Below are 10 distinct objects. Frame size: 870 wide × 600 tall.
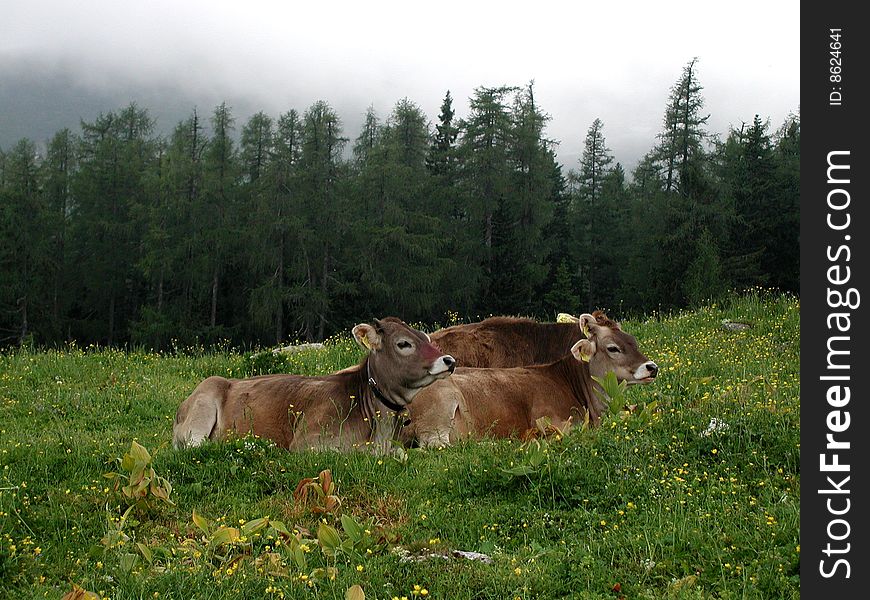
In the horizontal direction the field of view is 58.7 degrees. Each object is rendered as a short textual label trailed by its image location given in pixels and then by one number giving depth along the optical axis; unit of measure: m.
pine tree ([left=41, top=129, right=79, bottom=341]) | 68.88
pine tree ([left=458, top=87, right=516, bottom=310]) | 64.94
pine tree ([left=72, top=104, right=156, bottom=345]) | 69.69
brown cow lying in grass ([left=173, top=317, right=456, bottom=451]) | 9.35
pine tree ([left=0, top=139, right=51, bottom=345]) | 65.56
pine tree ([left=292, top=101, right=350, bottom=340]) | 59.59
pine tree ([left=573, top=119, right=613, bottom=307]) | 78.19
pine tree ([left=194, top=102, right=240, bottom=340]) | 62.69
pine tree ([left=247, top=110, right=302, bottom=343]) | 57.88
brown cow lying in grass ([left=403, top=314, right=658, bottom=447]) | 9.77
